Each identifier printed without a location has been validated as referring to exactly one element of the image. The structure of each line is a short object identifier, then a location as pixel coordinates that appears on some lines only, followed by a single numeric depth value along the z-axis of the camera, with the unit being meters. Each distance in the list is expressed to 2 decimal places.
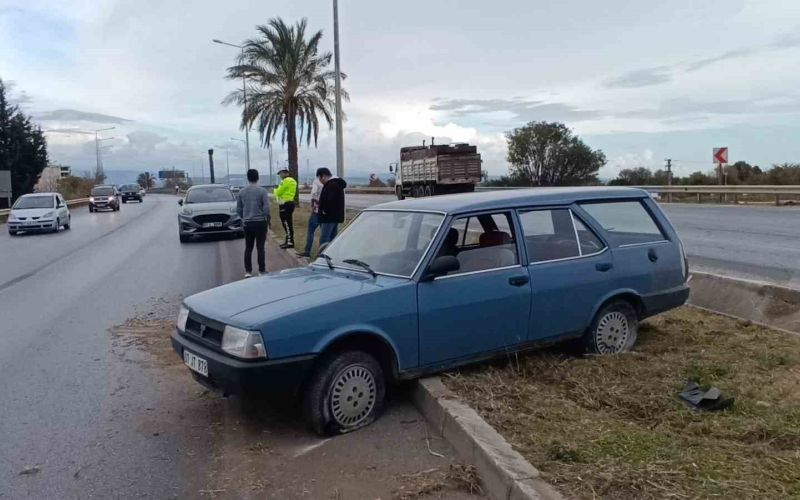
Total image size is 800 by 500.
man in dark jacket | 11.34
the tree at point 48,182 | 57.06
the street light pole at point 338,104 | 17.80
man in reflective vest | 15.52
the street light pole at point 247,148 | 48.50
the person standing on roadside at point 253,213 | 11.05
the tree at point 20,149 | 45.03
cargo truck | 33.53
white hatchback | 24.14
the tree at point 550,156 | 49.81
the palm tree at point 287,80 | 30.72
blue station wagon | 4.46
